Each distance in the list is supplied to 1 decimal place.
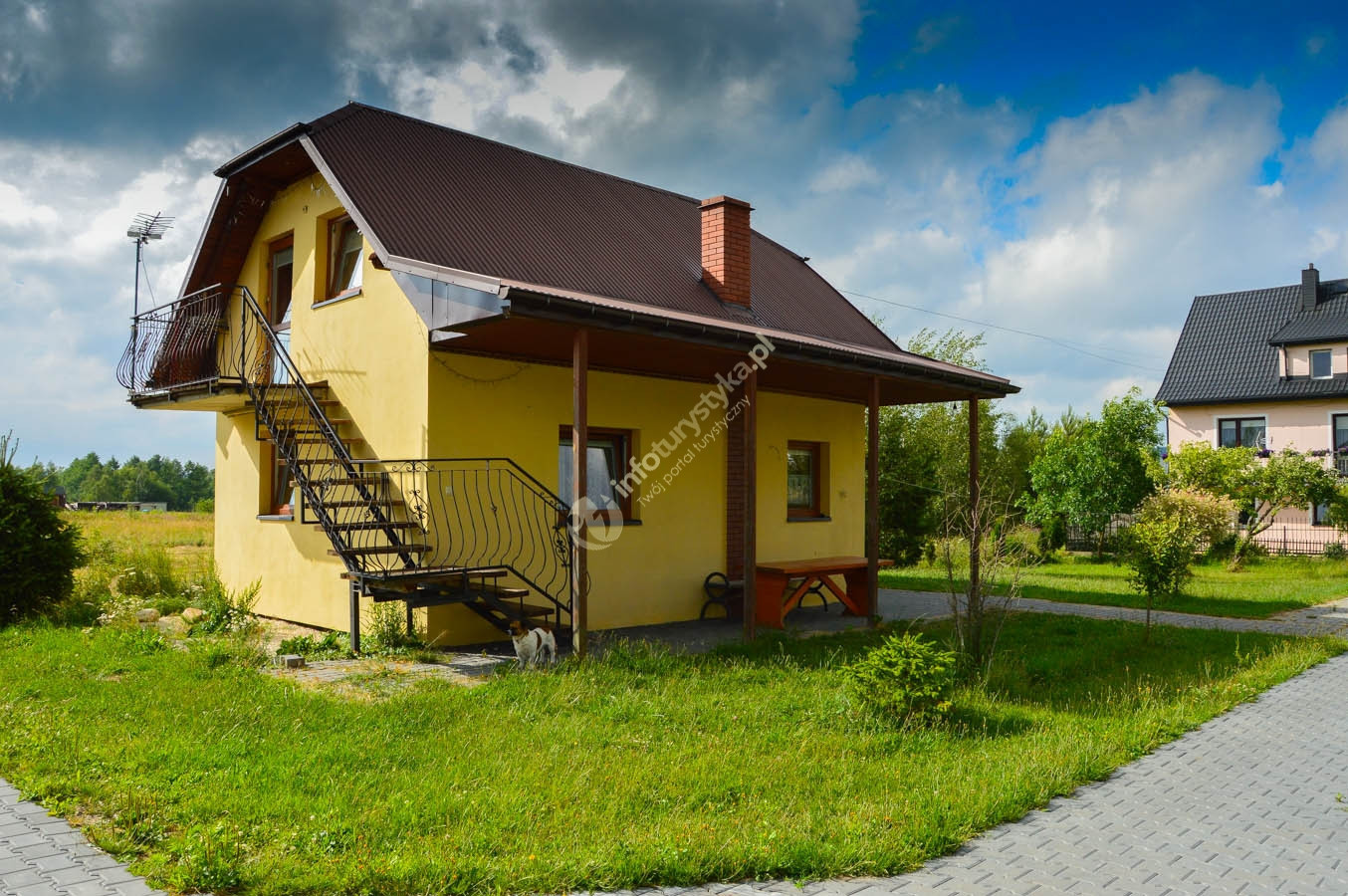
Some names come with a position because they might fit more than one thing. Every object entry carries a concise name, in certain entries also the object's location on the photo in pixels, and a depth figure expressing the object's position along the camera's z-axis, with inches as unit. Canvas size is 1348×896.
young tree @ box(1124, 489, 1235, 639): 389.7
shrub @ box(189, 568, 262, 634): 376.8
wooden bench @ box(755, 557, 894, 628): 407.5
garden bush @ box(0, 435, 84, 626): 392.8
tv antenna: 503.8
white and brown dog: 299.4
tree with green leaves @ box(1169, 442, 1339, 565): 792.3
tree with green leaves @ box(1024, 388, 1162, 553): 798.5
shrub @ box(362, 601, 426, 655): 341.4
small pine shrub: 241.6
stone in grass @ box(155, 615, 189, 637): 369.1
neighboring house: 1026.1
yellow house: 339.6
